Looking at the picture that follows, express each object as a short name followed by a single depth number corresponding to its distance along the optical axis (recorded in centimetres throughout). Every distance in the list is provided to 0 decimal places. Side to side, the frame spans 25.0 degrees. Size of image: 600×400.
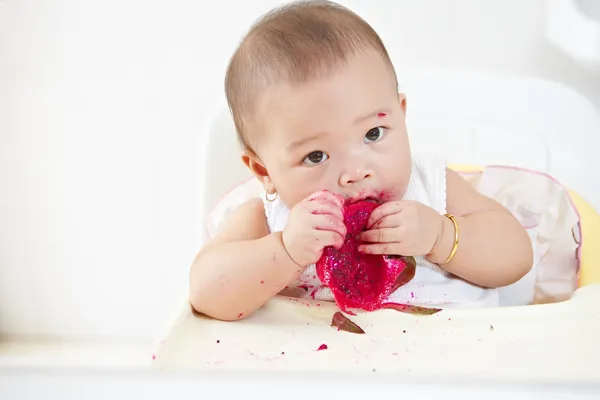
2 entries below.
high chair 83
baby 90
